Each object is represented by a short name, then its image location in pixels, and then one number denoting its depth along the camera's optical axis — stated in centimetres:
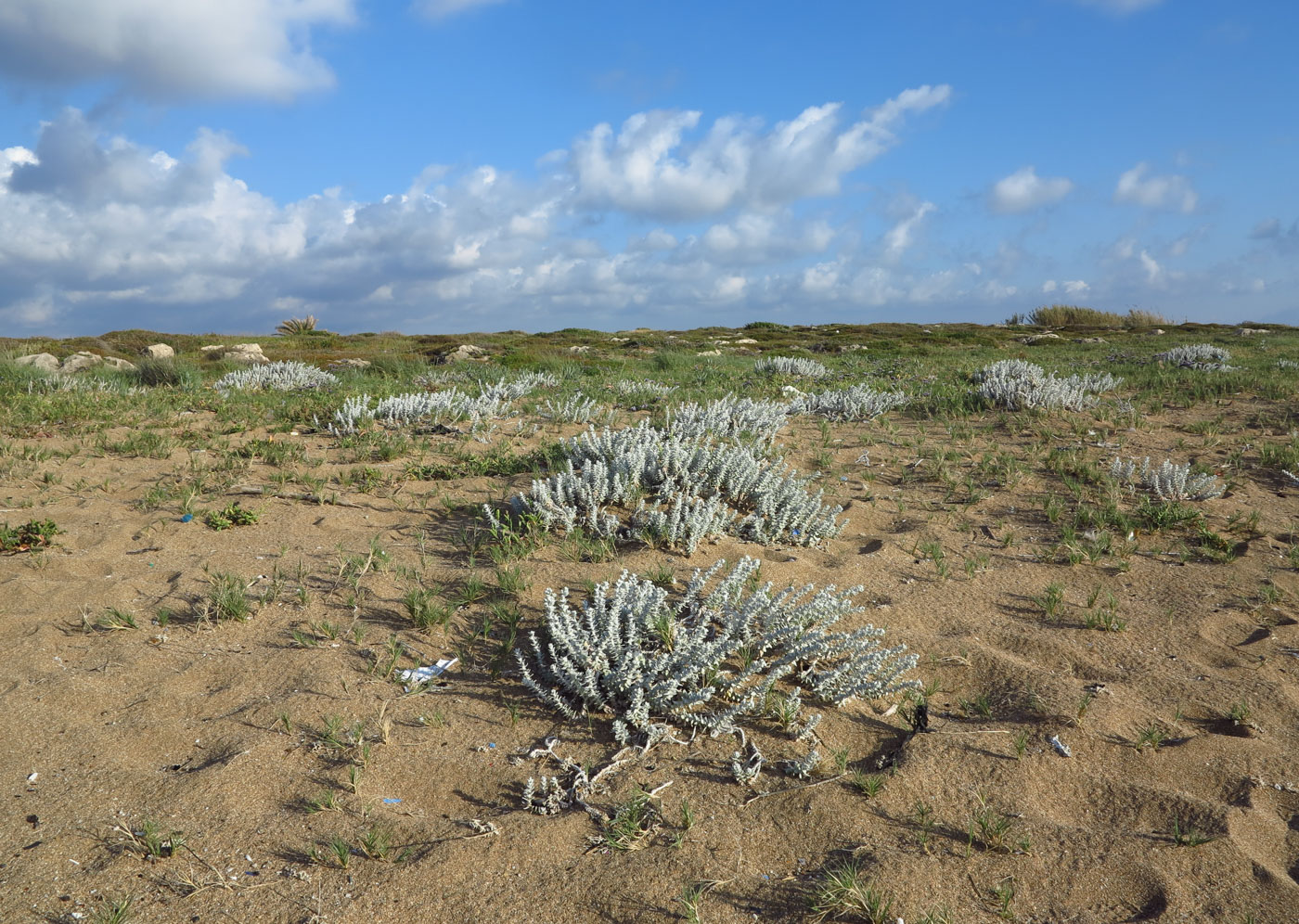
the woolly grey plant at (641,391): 877
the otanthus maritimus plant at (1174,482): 508
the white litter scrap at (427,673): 310
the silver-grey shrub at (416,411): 686
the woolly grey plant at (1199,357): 1097
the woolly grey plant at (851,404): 799
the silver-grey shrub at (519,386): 825
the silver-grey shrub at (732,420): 636
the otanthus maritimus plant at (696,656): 295
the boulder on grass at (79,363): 1284
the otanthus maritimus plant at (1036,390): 762
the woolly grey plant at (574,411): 748
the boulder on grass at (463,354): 1498
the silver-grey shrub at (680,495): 443
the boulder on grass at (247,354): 1555
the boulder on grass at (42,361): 1141
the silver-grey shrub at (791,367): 1179
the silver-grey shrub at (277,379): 976
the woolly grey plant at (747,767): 260
